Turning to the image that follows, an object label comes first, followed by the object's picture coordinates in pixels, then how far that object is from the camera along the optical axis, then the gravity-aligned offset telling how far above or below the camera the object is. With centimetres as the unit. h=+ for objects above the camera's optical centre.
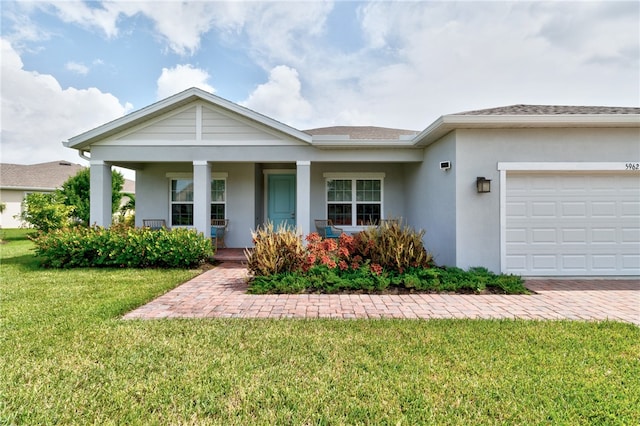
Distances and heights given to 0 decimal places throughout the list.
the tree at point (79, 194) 1461 +92
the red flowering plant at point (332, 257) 627 -97
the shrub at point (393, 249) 638 -78
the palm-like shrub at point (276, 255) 610 -88
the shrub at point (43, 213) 1212 -2
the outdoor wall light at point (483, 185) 644 +62
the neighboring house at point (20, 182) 2084 +224
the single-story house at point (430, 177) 656 +103
